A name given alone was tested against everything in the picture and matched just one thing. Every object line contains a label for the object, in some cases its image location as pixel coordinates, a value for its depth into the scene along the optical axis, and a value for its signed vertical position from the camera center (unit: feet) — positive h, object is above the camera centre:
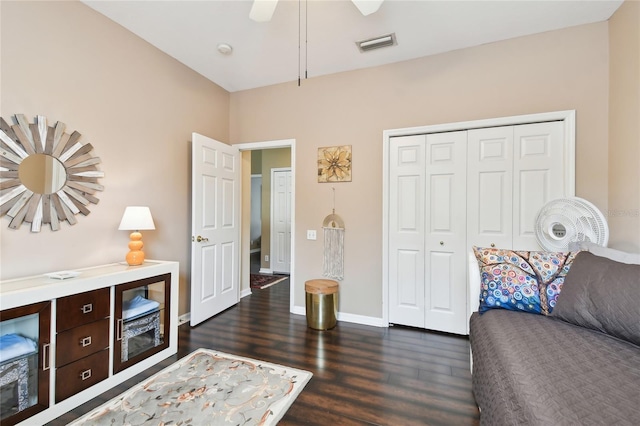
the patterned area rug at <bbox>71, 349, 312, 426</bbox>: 5.36 -3.94
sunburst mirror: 5.97 +0.86
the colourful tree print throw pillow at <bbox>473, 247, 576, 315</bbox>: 5.77 -1.39
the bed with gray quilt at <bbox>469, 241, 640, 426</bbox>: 3.05 -2.03
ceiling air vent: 8.64 +5.36
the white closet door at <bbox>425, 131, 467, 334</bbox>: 9.24 -0.66
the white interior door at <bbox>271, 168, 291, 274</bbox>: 18.85 -0.46
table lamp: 7.57 -0.40
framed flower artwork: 10.61 +1.87
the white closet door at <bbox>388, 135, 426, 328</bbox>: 9.75 -0.59
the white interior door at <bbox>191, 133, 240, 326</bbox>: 9.95 -0.60
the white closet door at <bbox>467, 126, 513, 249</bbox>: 8.75 +0.86
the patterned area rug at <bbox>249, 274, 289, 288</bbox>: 15.57 -4.03
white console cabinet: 5.06 -2.68
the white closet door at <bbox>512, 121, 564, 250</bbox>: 8.27 +1.24
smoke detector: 9.15 +5.39
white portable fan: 6.40 -0.23
